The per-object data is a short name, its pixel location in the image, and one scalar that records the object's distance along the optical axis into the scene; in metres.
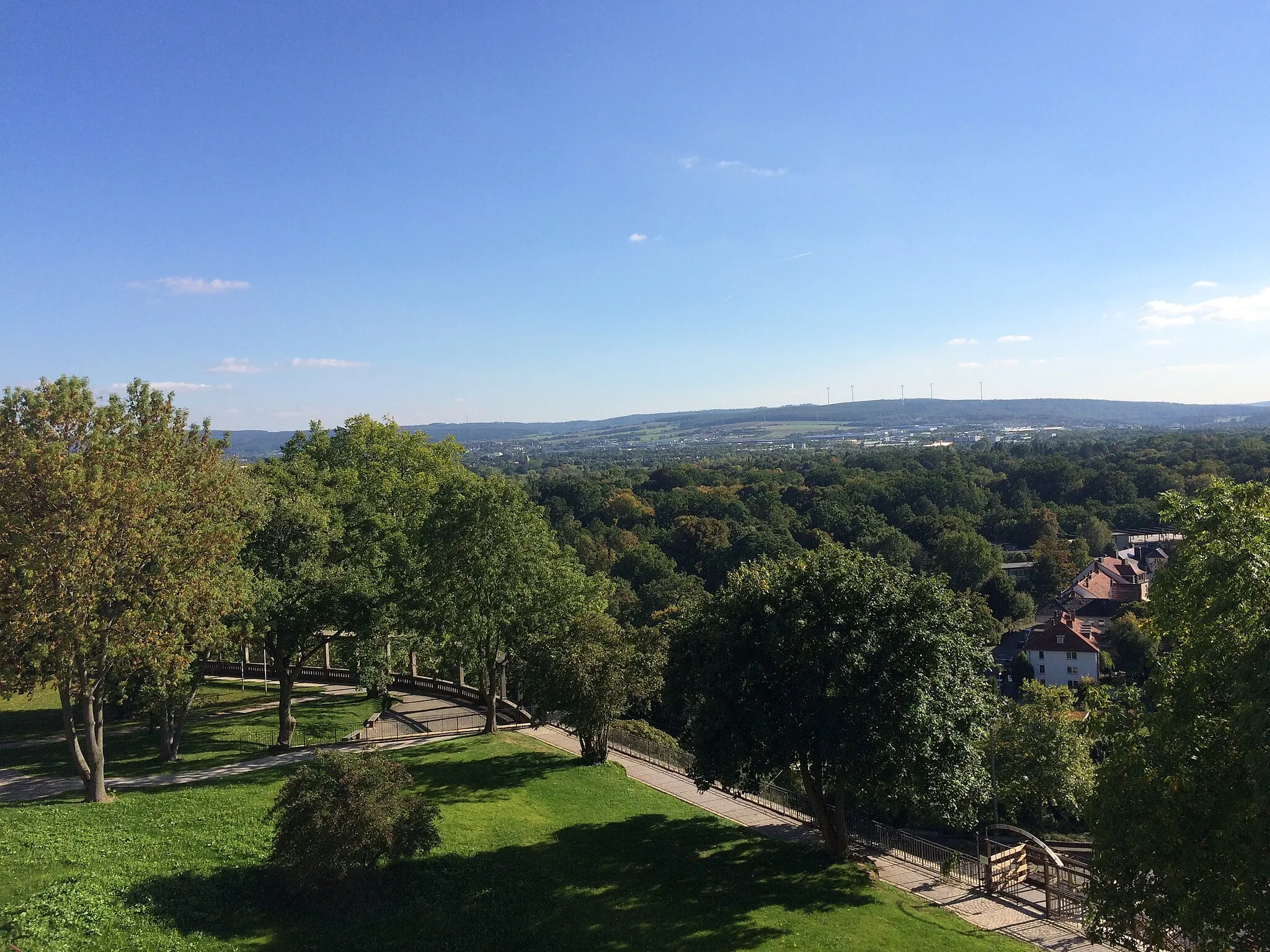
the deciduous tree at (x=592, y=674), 24.42
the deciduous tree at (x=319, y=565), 25.95
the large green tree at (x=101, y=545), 18.28
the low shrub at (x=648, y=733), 30.00
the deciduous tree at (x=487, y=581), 28.00
